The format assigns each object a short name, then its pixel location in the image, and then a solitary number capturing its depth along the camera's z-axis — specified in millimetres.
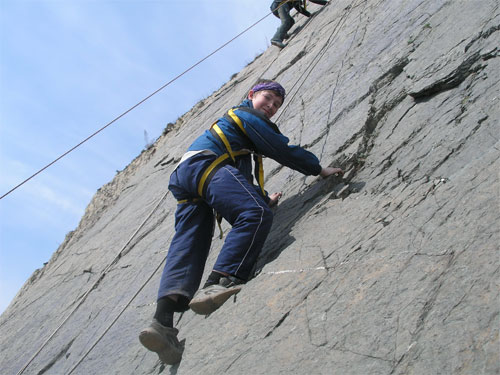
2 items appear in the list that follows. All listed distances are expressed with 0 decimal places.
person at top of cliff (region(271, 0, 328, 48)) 7633
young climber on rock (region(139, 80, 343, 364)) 3041
